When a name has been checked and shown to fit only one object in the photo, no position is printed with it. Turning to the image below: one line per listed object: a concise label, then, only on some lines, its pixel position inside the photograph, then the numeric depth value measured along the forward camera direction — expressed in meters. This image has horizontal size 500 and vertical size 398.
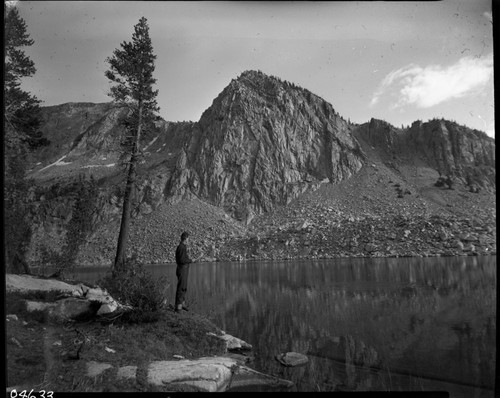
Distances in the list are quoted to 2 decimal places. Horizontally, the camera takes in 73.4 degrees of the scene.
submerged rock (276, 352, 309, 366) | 6.28
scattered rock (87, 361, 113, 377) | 4.59
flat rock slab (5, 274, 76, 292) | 7.52
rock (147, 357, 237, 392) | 4.71
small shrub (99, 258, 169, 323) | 7.27
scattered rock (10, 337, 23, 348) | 5.05
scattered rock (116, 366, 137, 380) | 4.64
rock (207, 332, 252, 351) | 7.29
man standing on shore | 8.03
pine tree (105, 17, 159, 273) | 12.94
